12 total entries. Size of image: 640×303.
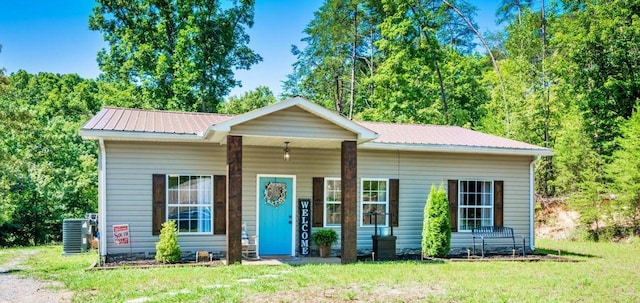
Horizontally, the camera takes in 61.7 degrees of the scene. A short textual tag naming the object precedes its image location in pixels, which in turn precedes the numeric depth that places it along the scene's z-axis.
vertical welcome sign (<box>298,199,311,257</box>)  11.41
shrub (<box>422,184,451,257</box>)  11.45
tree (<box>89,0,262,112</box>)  21.77
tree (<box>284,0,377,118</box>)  24.69
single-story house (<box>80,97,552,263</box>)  10.02
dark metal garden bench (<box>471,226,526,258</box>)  12.56
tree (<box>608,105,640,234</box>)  15.25
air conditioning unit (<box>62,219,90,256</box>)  12.61
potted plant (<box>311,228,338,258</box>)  11.20
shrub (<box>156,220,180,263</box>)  9.89
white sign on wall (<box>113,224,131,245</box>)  10.27
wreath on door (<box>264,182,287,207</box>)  11.38
